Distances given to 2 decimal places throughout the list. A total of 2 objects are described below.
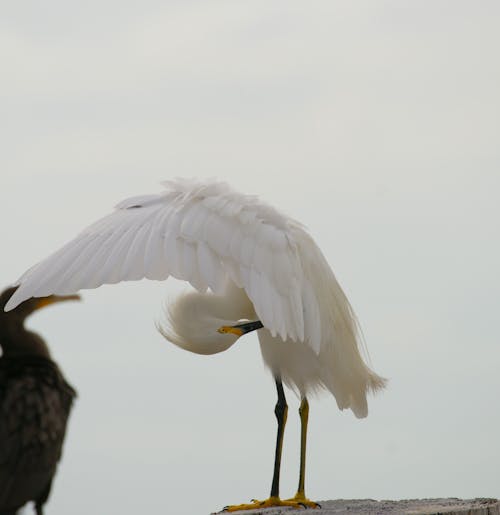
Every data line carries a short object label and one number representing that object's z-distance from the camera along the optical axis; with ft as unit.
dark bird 36.58
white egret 46.01
